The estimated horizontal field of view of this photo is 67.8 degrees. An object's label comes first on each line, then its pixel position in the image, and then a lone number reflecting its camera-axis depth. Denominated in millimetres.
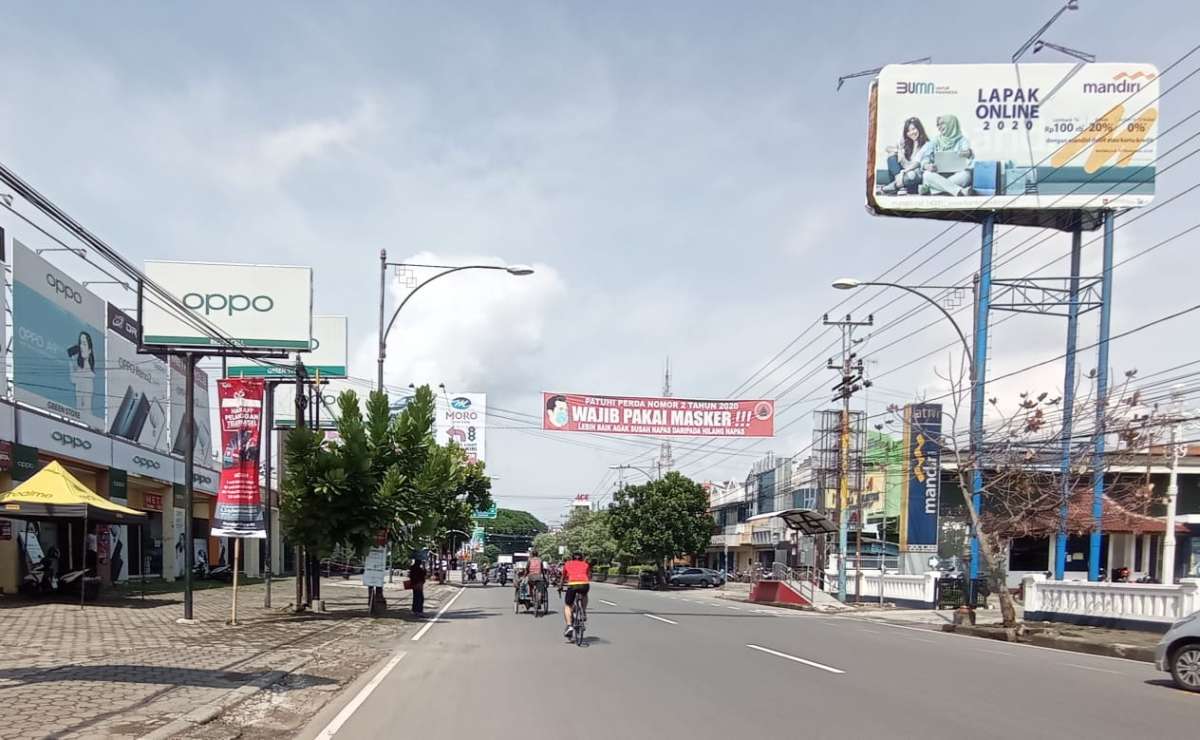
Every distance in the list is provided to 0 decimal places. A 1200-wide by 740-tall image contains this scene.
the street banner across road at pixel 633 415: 31203
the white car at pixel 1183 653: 11648
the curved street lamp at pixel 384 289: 23594
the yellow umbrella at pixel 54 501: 20234
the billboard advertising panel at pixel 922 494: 42719
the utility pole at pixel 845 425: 34250
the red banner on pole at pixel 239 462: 19109
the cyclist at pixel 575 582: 16906
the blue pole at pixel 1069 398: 25344
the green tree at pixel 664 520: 59125
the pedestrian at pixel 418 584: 25081
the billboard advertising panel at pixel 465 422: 60656
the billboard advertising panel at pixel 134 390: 33094
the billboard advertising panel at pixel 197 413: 40531
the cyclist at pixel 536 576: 24188
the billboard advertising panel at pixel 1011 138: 31359
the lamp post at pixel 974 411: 23909
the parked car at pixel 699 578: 62291
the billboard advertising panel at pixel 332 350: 46500
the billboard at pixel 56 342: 25825
